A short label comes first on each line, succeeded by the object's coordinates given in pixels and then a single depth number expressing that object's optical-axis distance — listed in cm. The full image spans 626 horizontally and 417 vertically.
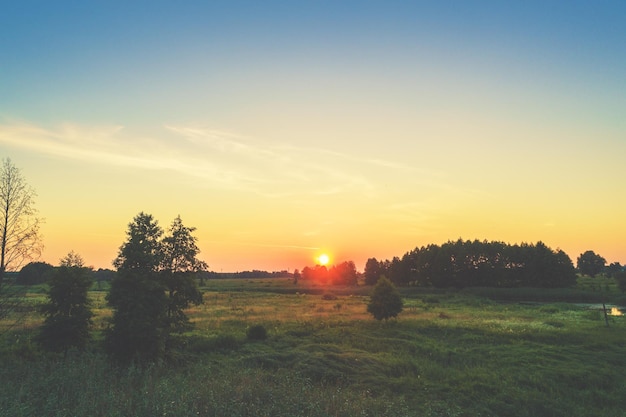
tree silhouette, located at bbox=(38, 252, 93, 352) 2173
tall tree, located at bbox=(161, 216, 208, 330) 2131
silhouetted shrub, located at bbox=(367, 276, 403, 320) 4262
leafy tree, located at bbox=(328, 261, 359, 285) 15850
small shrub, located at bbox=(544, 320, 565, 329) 4038
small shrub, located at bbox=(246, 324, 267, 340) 3081
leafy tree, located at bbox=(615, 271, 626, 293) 8106
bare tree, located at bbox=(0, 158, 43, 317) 1739
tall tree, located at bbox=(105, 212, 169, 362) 1853
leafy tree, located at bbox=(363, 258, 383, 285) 14362
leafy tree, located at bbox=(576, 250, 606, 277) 18900
